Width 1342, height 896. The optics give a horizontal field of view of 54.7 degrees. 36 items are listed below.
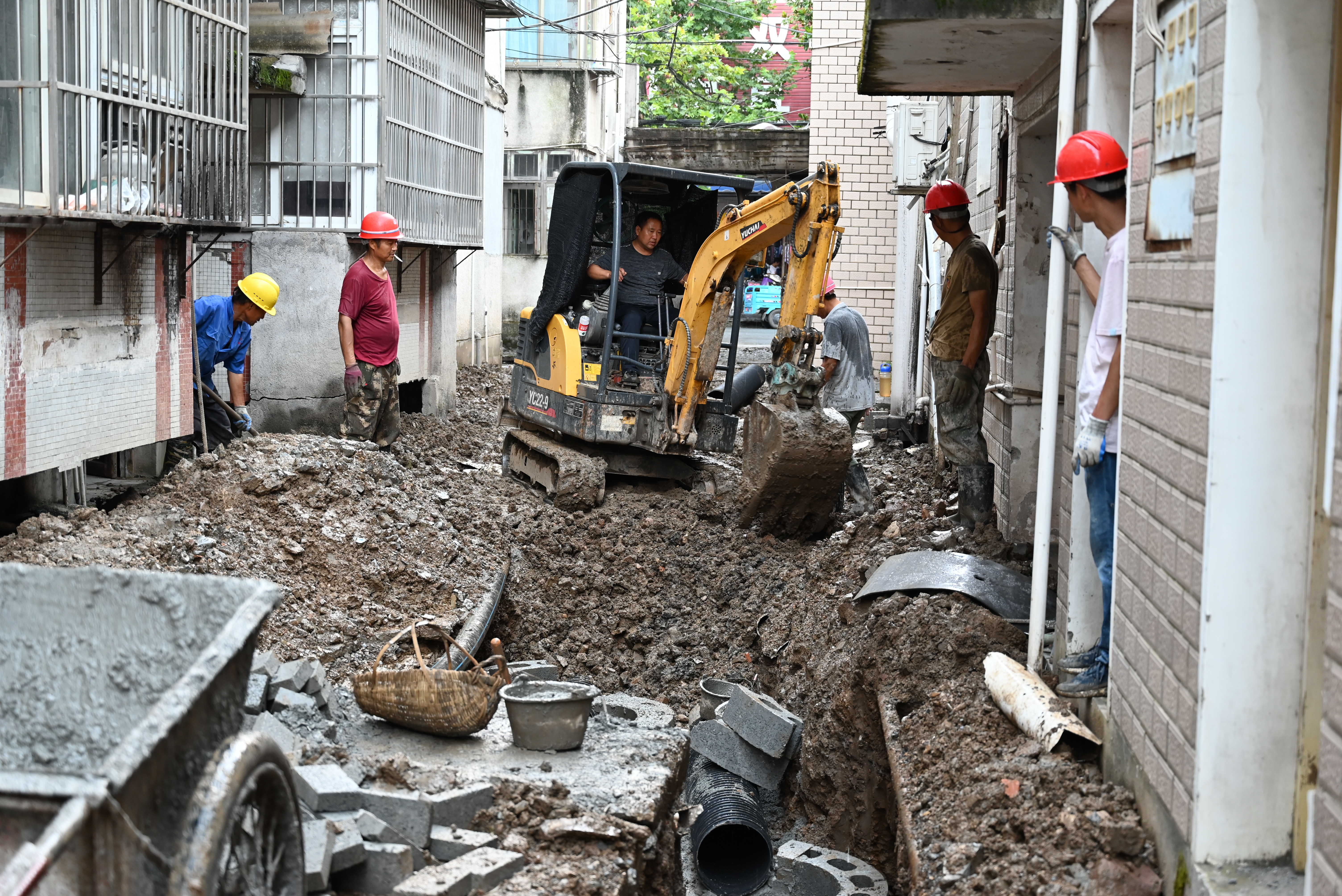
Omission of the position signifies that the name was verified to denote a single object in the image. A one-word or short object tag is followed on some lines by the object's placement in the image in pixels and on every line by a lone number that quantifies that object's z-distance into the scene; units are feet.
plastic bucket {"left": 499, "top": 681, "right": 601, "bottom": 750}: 17.47
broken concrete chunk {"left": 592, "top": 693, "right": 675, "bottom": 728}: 19.66
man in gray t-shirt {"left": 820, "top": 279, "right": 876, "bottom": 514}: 34.81
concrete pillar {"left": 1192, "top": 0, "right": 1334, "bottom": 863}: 10.05
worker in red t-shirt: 34.04
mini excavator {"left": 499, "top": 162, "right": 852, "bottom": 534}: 28.91
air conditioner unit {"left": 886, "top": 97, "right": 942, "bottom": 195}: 46.60
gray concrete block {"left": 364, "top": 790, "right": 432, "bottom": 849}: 13.88
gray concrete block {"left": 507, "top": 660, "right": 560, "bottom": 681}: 20.18
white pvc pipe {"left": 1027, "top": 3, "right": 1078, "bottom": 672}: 15.78
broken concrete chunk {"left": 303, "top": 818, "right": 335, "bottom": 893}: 11.93
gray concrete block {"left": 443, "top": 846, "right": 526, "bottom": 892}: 13.19
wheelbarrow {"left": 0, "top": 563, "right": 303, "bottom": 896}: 8.38
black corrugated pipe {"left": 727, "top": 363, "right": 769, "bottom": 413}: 36.11
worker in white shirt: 14.33
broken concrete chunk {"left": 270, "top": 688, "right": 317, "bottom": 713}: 16.61
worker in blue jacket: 31.22
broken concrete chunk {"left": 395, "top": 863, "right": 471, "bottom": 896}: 12.60
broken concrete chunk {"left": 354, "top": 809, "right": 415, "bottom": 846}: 13.12
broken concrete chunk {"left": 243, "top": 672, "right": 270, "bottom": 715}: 16.21
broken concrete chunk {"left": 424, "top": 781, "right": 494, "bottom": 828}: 14.47
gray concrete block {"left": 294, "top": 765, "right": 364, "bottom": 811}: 13.35
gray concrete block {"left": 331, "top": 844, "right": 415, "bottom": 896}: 12.64
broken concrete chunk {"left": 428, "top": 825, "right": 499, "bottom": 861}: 13.99
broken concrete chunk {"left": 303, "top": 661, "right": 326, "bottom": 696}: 17.53
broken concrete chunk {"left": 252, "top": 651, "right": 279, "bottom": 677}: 17.17
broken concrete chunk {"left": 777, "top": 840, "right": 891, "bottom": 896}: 16.97
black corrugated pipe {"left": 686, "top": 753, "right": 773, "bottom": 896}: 19.01
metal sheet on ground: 19.20
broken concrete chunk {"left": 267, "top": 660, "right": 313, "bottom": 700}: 16.93
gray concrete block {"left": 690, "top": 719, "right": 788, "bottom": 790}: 20.61
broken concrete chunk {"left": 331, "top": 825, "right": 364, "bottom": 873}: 12.44
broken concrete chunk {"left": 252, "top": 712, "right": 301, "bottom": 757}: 14.67
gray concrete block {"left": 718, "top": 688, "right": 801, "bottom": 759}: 20.20
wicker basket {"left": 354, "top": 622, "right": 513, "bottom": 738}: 17.03
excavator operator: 33.73
